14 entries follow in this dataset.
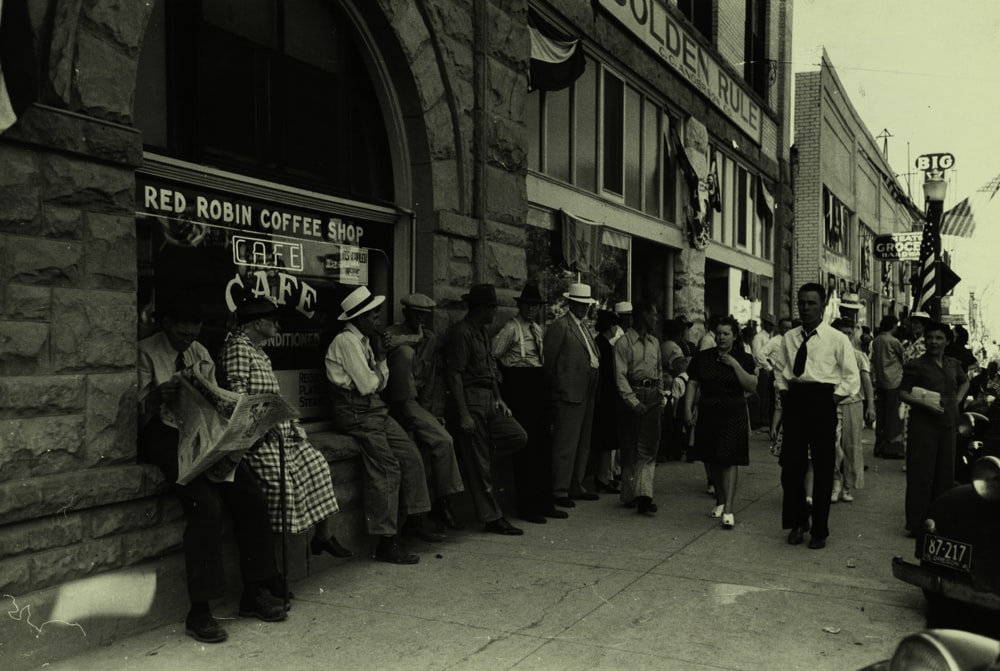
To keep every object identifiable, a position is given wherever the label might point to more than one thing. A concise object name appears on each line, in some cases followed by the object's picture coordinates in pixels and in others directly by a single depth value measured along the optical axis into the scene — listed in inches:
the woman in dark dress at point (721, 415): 321.1
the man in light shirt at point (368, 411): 263.4
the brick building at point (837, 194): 988.6
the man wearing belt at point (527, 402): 336.8
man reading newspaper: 202.7
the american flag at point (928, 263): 645.9
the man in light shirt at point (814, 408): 291.6
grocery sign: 978.1
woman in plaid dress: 223.6
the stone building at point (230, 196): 184.1
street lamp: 650.8
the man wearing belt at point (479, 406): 306.8
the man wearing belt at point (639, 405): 346.9
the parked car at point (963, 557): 191.6
